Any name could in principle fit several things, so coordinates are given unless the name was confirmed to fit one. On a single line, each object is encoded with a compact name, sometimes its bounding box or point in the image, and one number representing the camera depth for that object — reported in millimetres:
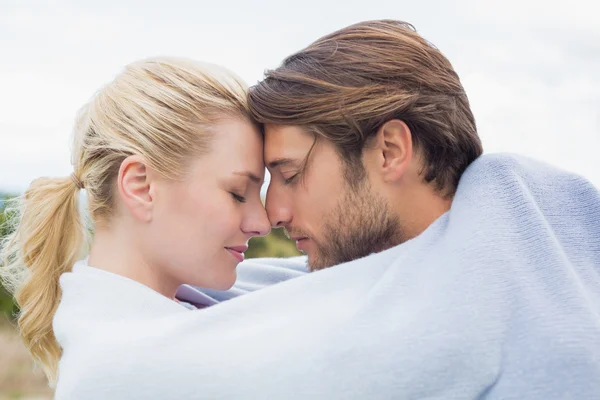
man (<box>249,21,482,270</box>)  1141
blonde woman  1081
